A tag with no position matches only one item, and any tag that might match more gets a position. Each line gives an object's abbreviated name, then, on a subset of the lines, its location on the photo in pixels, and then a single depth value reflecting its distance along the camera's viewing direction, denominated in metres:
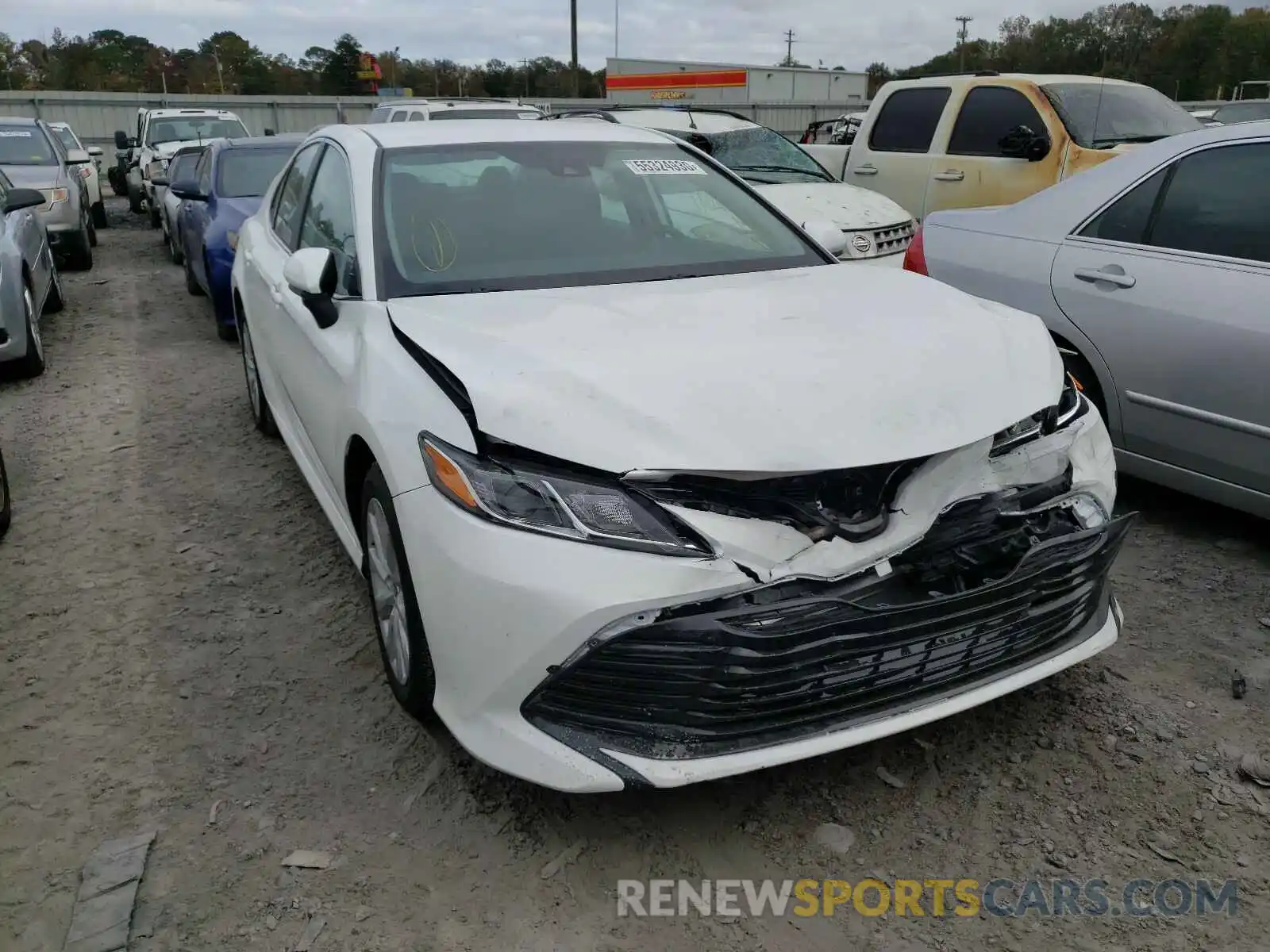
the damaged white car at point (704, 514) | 2.17
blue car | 7.65
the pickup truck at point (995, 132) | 7.69
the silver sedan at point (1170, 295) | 3.61
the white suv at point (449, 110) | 11.98
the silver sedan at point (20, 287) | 6.49
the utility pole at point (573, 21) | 40.38
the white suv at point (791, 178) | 7.38
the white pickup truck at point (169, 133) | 15.18
